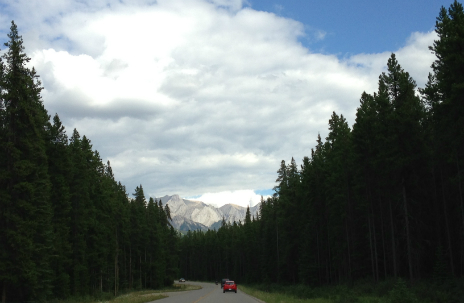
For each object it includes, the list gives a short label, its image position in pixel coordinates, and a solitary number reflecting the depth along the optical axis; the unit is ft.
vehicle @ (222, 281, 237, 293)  175.86
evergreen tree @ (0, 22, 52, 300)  83.25
